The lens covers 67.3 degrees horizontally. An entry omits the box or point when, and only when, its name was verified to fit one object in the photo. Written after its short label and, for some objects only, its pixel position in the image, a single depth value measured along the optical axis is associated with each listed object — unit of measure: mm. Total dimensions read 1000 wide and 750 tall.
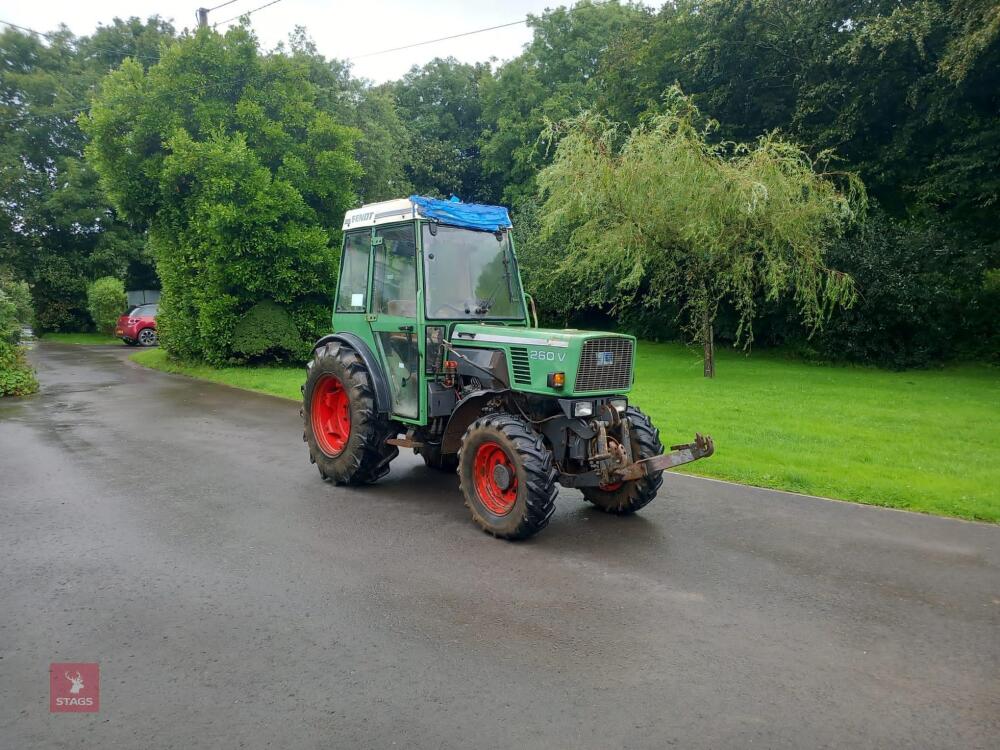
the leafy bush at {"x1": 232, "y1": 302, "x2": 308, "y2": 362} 18438
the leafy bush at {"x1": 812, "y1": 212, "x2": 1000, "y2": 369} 18406
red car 28500
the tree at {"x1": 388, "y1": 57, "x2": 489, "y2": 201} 40156
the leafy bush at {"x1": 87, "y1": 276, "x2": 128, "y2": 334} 31141
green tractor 5855
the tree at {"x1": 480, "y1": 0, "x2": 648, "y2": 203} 36594
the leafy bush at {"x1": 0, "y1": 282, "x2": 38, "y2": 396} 14773
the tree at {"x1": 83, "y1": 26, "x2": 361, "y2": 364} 17328
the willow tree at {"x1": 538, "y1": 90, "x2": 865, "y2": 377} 15461
